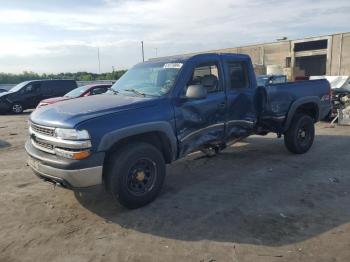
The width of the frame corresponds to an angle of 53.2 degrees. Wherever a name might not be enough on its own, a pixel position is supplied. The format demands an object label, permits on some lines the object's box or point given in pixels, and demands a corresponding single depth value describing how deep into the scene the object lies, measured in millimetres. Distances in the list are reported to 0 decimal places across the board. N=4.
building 36625
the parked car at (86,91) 13281
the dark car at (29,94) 18422
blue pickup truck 4113
